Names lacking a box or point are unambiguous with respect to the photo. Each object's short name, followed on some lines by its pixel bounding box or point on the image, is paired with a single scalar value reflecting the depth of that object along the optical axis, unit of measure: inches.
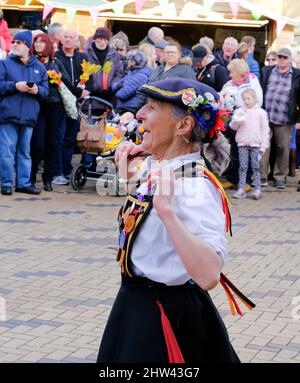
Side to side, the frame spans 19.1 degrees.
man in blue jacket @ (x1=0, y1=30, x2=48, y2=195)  416.2
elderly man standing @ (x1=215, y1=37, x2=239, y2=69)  526.9
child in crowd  450.0
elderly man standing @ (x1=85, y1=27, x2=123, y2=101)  488.7
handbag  438.6
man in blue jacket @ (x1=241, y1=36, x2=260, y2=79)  530.9
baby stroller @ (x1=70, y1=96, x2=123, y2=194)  439.7
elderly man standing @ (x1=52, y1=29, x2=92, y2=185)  465.7
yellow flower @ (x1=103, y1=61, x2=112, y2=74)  488.1
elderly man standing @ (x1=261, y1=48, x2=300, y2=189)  486.3
